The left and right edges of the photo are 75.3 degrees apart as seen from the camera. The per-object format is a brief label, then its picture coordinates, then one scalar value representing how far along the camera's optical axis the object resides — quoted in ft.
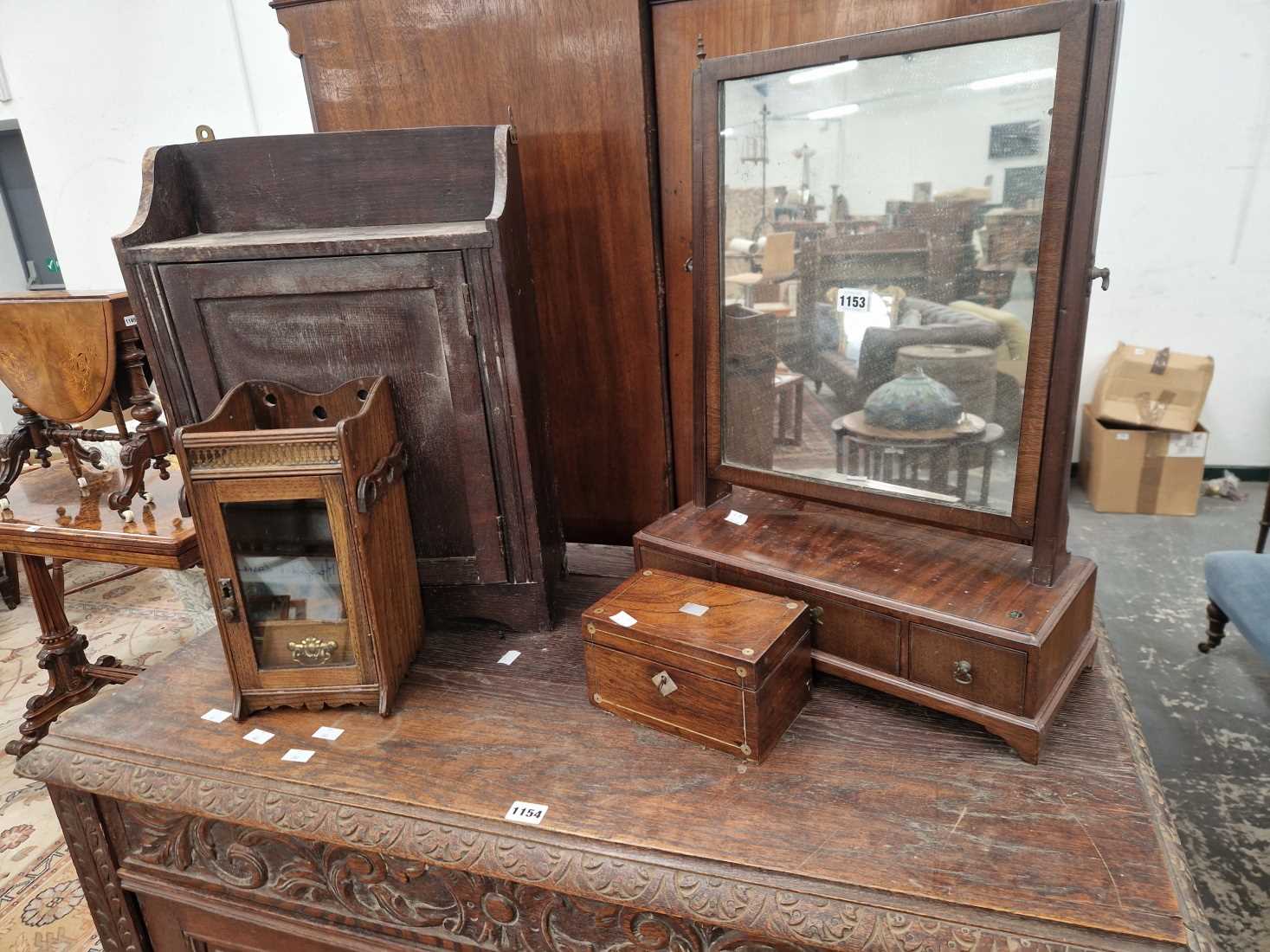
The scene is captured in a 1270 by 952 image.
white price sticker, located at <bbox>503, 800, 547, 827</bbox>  2.89
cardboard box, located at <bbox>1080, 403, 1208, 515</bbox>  10.07
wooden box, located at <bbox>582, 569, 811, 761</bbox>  3.00
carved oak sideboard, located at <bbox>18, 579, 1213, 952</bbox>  2.49
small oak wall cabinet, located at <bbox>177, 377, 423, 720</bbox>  3.17
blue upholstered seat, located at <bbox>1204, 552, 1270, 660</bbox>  6.13
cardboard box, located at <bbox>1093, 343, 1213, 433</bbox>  10.07
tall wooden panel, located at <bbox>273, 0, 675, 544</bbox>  4.12
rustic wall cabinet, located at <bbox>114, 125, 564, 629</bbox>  3.48
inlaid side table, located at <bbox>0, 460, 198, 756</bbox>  5.41
